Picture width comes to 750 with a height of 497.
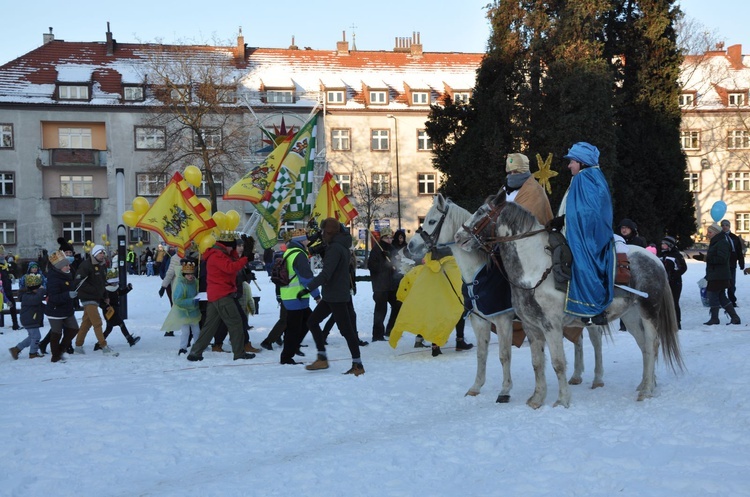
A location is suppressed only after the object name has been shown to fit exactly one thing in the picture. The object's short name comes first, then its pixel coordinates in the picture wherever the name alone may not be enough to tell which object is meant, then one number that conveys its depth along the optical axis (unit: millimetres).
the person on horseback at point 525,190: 8703
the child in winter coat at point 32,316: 12906
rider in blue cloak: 7836
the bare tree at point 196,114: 45312
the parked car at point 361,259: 43406
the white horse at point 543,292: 8008
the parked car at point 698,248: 44875
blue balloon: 21375
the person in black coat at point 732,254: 15922
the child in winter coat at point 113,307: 13872
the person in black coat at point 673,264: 14914
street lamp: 51847
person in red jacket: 11977
